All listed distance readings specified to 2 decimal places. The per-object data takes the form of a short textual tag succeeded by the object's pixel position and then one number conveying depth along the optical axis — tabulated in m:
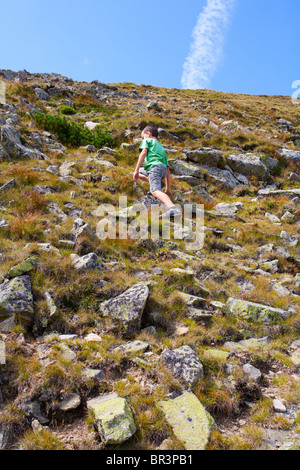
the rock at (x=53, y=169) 9.88
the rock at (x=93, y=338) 4.03
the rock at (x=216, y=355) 4.03
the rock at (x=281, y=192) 12.59
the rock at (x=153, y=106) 21.91
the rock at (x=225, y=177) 13.42
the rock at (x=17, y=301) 3.96
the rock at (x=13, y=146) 10.07
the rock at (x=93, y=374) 3.46
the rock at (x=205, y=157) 14.57
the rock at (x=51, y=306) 4.23
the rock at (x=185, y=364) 3.58
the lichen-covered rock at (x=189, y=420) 2.83
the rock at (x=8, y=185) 7.57
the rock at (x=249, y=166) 14.87
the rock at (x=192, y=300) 5.07
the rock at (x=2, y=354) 3.37
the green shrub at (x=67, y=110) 18.39
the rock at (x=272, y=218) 10.25
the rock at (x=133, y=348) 3.89
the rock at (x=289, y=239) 8.55
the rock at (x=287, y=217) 10.36
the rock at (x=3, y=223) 5.99
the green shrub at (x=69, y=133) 13.87
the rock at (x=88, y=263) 5.26
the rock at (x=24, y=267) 4.66
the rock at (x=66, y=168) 10.15
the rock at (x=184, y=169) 13.06
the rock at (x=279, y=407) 3.40
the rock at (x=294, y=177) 15.11
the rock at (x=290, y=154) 16.71
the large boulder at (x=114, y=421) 2.74
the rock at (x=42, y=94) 19.91
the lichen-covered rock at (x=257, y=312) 5.10
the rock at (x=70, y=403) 3.12
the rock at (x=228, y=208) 10.55
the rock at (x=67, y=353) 3.66
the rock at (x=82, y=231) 6.26
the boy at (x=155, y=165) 6.57
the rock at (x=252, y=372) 3.82
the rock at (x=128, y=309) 4.41
